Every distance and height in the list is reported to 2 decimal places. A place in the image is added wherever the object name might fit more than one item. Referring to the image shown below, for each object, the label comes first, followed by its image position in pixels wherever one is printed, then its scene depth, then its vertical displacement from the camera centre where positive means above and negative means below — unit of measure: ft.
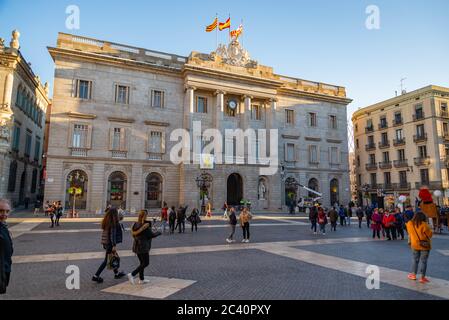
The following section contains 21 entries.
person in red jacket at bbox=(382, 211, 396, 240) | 50.93 -4.84
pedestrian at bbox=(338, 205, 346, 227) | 74.95 -5.02
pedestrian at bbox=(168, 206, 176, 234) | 54.80 -4.95
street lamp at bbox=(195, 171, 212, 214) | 102.31 +4.58
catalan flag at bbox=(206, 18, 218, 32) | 112.74 +67.54
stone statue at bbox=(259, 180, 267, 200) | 117.26 +2.37
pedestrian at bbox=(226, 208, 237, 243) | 43.88 -4.09
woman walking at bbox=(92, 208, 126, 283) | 22.54 -3.12
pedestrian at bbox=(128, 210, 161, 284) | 21.40 -3.50
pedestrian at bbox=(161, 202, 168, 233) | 57.41 -4.04
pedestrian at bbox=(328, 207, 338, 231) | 63.21 -4.69
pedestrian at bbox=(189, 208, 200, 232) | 58.54 -4.68
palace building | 95.66 +27.38
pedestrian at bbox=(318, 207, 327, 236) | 55.06 -4.52
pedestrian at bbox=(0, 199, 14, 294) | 12.12 -2.56
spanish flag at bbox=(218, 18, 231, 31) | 114.21 +68.94
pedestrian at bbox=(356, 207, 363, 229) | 72.11 -4.58
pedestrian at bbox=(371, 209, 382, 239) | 52.37 -4.79
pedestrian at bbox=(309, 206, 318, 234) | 57.19 -4.10
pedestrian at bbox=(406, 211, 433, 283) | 22.56 -3.40
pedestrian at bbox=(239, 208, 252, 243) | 44.17 -3.82
